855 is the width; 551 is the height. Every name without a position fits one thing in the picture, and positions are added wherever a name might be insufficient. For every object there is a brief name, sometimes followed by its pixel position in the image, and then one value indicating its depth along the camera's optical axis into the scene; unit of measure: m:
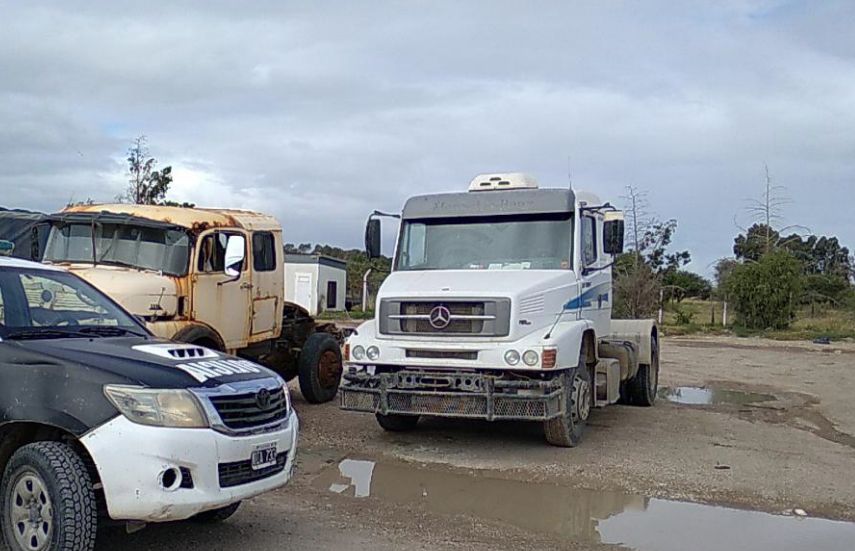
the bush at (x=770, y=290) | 32.06
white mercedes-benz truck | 8.95
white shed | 29.02
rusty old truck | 9.67
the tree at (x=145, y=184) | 24.34
